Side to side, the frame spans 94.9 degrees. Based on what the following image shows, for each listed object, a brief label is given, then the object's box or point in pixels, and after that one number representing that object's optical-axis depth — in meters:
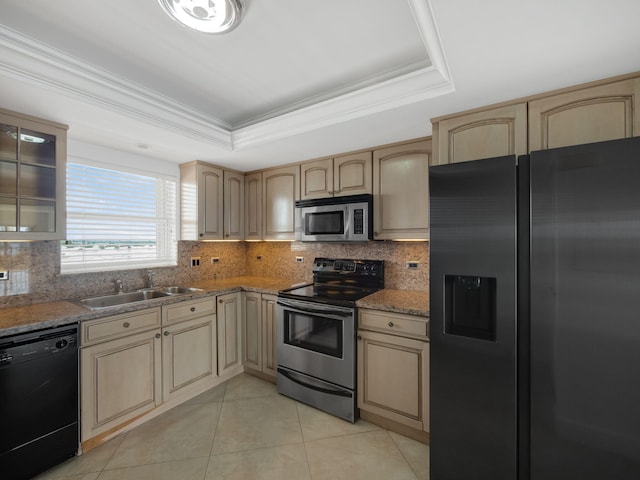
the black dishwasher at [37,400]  1.60
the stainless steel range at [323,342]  2.25
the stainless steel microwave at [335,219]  2.55
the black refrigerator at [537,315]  1.18
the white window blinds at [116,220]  2.45
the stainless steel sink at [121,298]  2.41
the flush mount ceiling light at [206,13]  1.27
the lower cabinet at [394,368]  1.99
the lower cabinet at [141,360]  1.93
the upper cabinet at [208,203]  3.01
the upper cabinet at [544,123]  1.45
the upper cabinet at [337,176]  2.65
